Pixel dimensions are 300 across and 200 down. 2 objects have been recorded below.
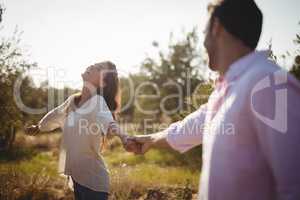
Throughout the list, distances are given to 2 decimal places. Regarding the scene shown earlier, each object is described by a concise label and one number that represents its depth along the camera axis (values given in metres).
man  1.53
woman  3.95
